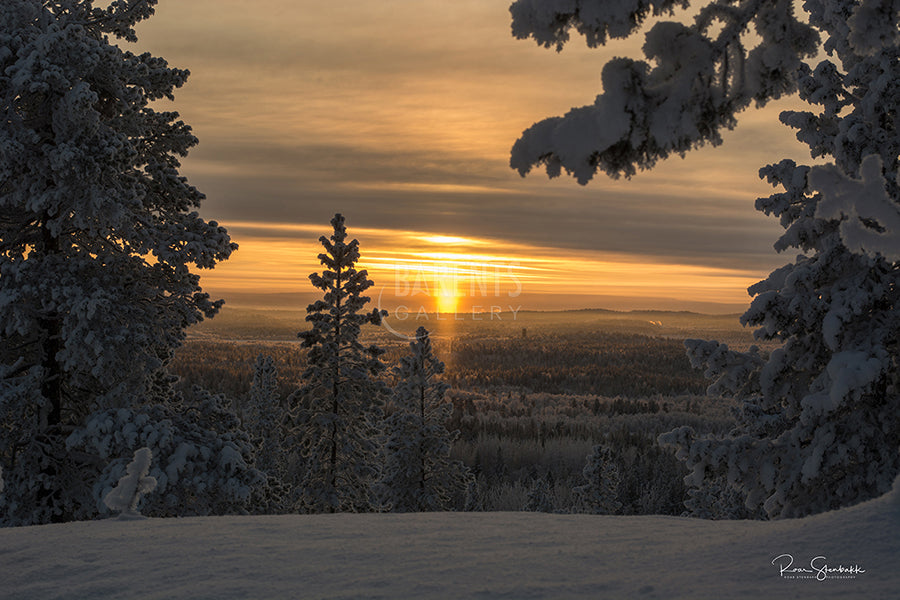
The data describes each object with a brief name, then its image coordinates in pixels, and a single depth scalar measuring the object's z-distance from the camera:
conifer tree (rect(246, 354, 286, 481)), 37.66
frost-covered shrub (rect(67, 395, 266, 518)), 12.03
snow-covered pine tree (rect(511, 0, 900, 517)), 10.13
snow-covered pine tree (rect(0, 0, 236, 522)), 11.94
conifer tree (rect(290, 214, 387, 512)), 22.89
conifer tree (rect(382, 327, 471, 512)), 26.03
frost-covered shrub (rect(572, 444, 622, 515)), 31.91
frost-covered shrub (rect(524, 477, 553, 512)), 39.78
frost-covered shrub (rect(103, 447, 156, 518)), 7.87
